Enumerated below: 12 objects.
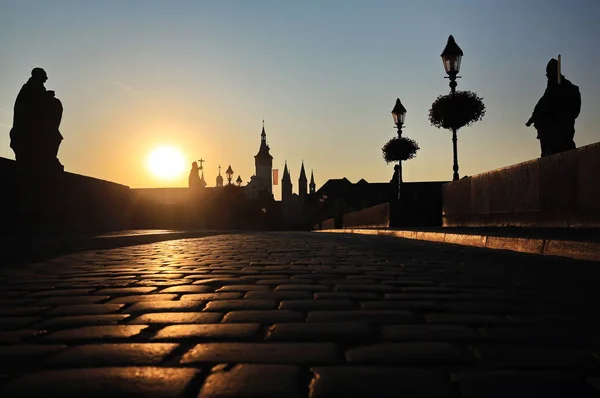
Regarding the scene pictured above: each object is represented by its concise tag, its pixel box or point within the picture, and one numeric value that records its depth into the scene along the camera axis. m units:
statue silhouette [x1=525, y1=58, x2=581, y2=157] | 13.48
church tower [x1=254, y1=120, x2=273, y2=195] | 192.38
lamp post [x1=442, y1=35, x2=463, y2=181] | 17.56
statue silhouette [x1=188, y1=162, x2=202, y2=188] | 83.75
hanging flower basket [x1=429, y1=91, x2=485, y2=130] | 19.38
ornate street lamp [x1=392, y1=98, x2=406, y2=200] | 25.42
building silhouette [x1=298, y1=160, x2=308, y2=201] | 185.25
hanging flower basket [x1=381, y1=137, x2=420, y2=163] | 30.81
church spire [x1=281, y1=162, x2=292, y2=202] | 187.88
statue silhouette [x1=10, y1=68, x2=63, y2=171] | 15.10
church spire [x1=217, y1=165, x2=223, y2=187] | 148.62
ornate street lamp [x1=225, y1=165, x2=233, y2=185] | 61.72
